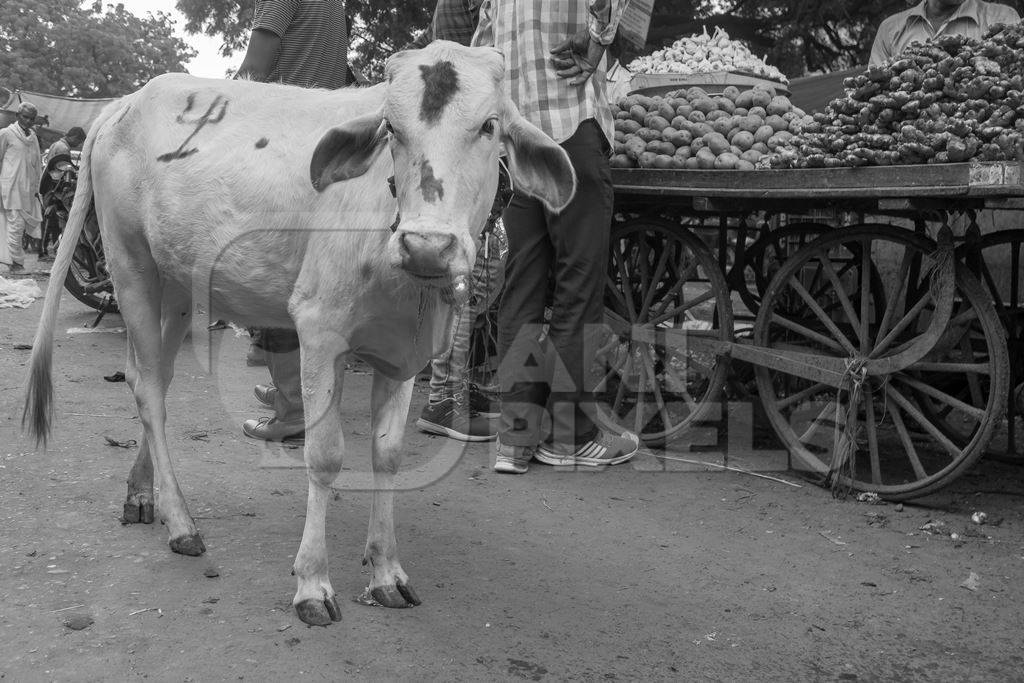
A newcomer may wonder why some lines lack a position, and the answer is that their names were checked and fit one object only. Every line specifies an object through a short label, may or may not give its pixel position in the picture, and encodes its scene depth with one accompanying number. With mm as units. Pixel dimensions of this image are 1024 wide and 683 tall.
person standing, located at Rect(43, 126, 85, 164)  12461
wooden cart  4141
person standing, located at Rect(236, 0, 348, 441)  4668
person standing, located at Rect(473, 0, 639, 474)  4660
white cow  2674
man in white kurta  13965
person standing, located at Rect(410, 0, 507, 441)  5461
